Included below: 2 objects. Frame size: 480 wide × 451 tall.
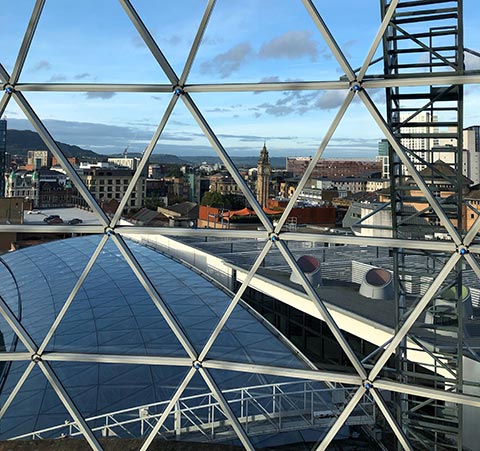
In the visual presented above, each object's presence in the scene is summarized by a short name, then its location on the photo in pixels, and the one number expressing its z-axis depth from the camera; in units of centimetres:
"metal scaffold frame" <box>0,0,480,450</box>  544
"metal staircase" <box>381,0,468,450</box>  706
